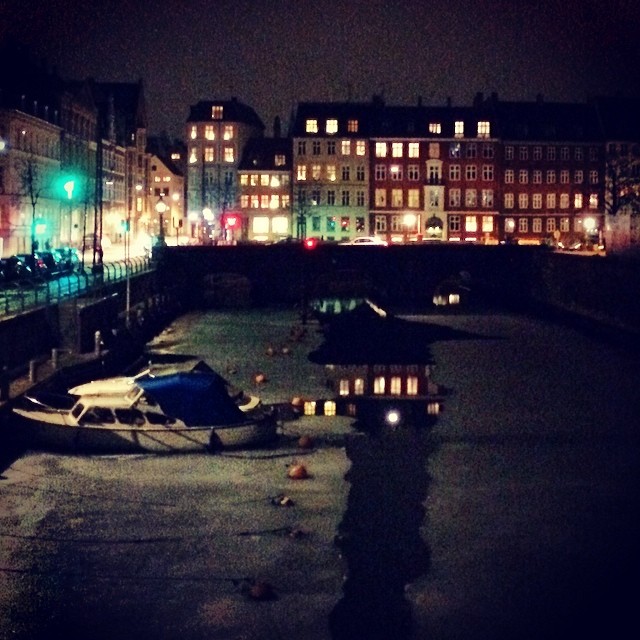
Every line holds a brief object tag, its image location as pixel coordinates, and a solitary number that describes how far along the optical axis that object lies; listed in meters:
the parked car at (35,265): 58.17
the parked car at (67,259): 64.94
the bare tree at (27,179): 83.62
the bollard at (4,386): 33.81
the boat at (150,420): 31.09
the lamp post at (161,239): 83.78
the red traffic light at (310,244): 88.24
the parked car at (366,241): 101.87
